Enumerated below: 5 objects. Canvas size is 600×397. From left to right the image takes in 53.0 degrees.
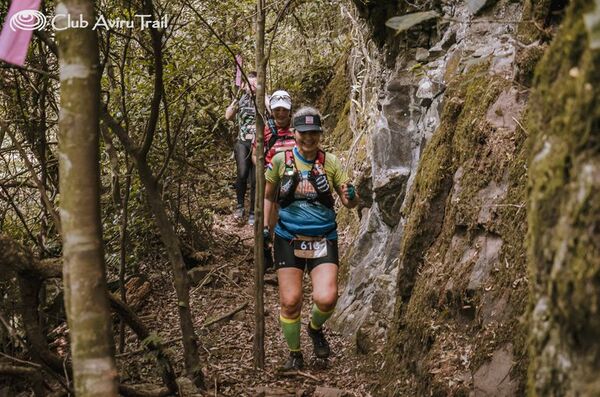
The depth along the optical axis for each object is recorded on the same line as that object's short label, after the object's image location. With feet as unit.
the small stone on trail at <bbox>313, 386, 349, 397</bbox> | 15.03
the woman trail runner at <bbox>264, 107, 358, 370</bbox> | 17.24
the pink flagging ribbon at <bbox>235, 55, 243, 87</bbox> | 23.61
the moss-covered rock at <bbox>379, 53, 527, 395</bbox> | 11.05
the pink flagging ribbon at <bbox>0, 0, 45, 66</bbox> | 8.65
